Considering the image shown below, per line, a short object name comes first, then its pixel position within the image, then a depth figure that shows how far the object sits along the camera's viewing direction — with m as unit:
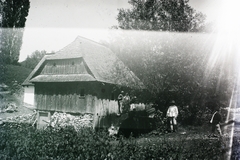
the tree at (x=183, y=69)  15.79
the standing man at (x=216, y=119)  12.12
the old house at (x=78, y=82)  17.48
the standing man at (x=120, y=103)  18.20
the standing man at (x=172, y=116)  13.83
